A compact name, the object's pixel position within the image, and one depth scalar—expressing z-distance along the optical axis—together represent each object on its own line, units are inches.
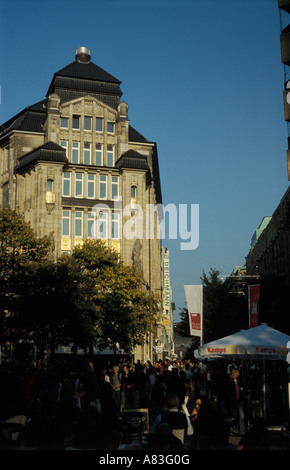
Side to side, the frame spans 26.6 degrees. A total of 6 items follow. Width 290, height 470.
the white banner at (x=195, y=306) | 1131.9
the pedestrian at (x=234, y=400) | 582.9
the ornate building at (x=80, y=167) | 1978.3
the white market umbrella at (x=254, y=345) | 660.7
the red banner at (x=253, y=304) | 955.7
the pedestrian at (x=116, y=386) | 796.0
